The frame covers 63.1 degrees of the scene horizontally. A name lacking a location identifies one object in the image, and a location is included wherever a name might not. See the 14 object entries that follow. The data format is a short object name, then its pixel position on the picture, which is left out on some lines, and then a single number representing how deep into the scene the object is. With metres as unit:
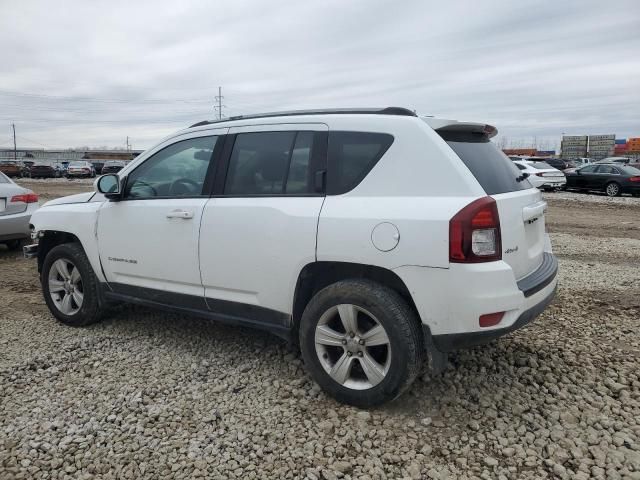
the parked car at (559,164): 39.09
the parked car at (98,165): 46.98
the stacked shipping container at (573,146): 81.20
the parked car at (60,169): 40.62
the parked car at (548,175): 21.65
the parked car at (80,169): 38.22
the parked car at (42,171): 38.97
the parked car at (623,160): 43.64
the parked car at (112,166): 42.53
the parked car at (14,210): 7.84
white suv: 2.91
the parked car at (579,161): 47.62
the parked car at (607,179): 20.01
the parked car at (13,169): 39.69
